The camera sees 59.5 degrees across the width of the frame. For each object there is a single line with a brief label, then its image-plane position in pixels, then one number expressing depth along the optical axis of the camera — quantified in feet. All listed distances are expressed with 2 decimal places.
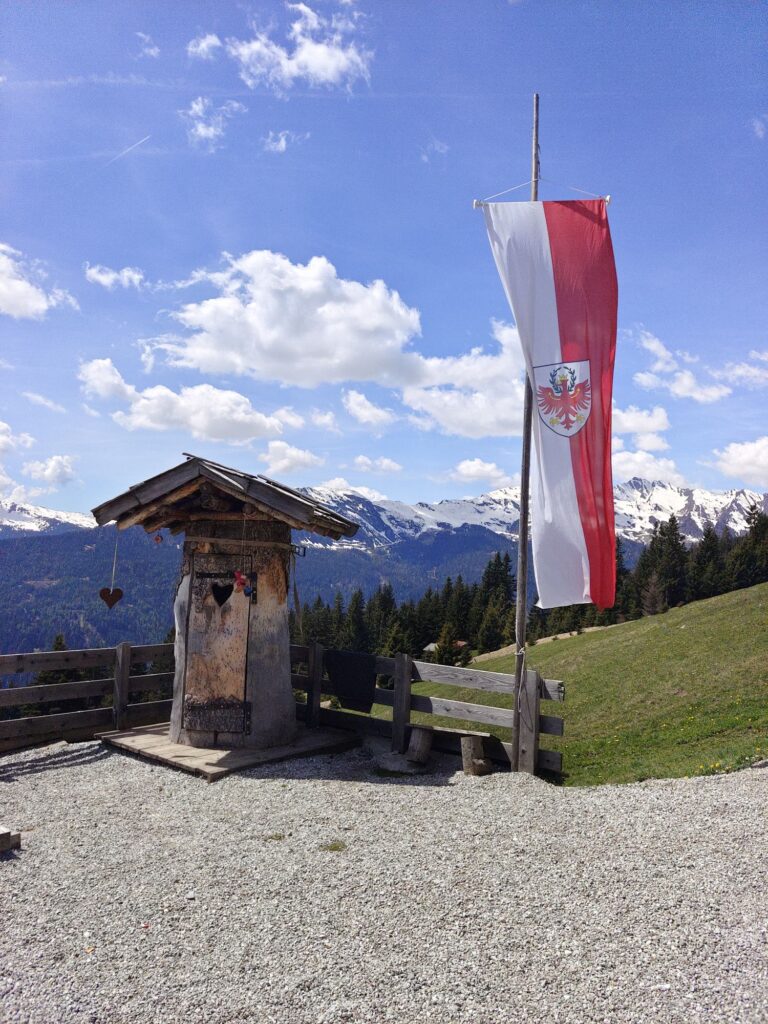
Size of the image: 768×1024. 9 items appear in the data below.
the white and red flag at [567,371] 30.60
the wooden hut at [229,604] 37.55
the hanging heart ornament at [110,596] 38.91
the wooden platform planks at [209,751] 33.63
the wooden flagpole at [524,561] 32.60
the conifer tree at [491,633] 262.88
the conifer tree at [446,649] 220.02
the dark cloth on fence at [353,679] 39.58
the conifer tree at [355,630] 310.43
